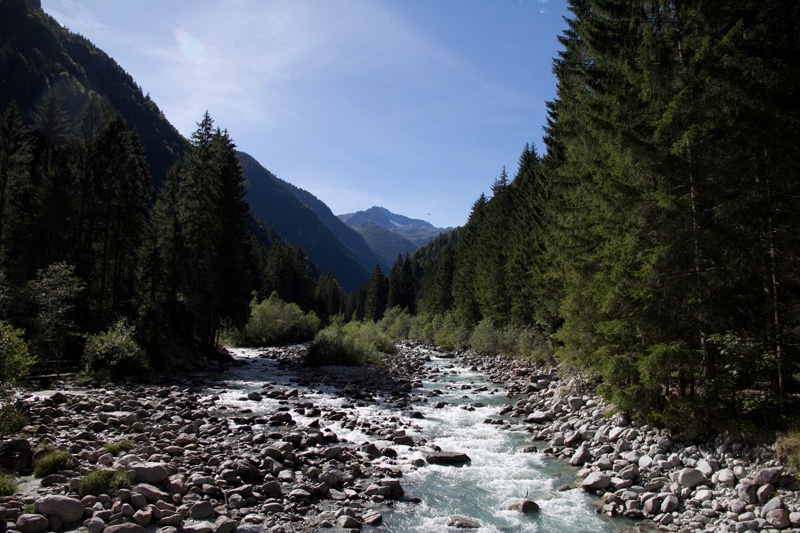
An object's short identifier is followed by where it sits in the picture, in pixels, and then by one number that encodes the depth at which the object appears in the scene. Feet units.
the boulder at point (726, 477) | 26.81
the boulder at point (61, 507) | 21.66
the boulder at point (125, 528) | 21.18
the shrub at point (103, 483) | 24.53
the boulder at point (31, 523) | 20.31
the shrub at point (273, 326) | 152.35
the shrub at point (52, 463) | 25.95
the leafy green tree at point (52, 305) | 61.98
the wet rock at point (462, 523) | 27.01
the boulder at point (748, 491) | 24.91
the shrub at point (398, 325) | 234.79
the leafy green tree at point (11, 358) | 27.66
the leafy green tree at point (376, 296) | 331.98
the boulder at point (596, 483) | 31.40
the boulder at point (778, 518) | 22.58
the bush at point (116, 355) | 61.77
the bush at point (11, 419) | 28.93
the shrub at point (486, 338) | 124.67
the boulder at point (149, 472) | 27.30
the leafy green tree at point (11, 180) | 103.40
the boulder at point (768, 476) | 25.22
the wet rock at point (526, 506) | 29.19
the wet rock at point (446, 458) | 38.45
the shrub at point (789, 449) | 25.21
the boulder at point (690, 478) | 28.07
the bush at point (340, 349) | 104.47
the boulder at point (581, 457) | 36.99
